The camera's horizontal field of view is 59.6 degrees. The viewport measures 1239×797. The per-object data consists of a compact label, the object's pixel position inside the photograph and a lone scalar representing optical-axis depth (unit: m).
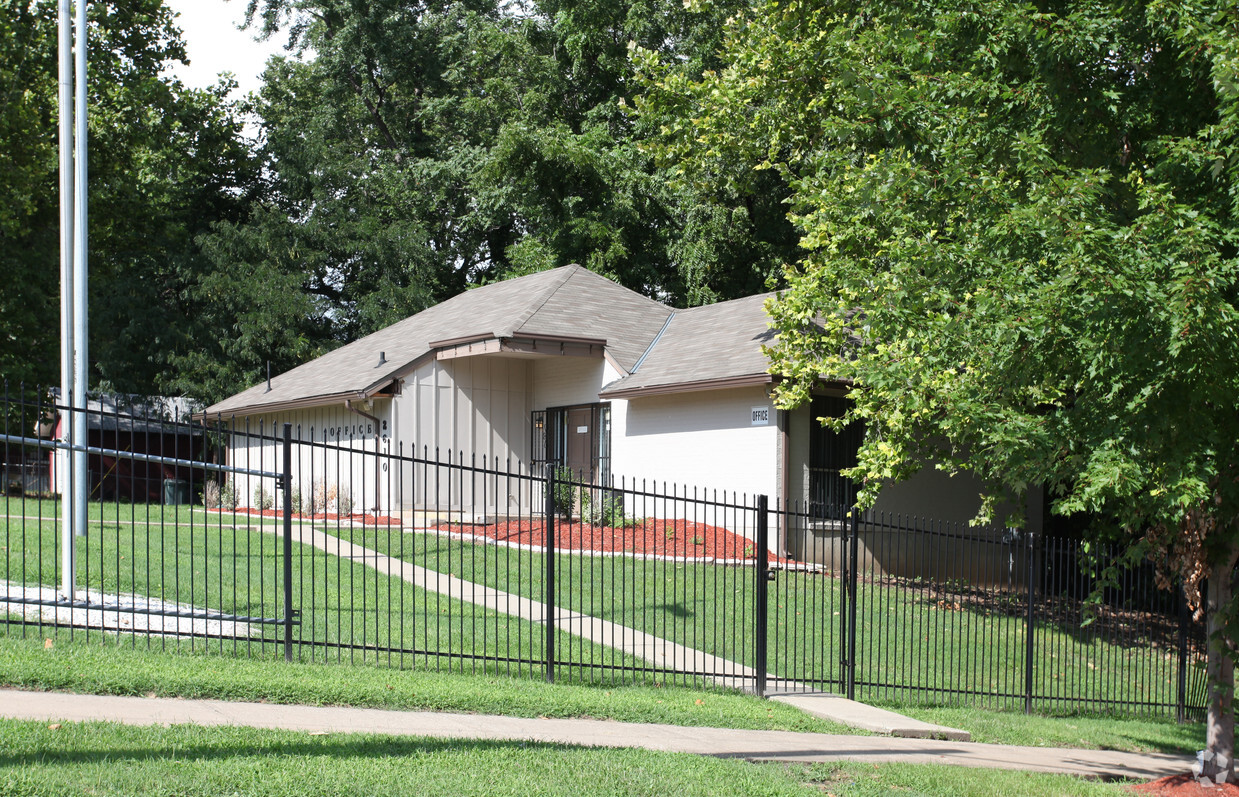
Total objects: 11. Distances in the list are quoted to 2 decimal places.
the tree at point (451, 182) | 32.66
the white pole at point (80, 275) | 11.26
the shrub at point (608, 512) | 19.69
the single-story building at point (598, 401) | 18.81
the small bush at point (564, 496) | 20.64
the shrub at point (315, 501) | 22.93
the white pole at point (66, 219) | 11.34
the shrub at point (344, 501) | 23.06
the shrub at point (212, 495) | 26.46
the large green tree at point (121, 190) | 30.41
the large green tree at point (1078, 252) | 6.91
